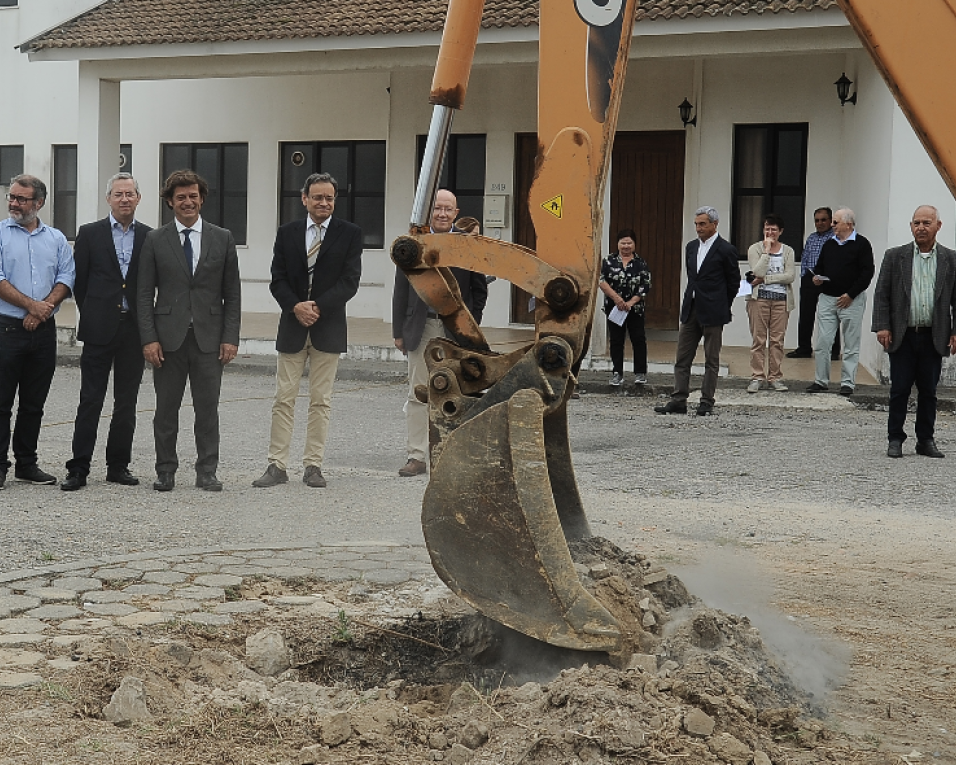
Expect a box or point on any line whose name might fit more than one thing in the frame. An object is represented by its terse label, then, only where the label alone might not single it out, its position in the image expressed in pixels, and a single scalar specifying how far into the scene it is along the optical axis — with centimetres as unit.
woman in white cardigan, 1454
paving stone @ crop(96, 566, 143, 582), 622
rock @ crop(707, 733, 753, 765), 386
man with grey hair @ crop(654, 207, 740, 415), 1305
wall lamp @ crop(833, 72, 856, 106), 1753
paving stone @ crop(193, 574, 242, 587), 616
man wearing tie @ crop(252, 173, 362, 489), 891
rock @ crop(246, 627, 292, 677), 493
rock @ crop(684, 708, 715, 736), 395
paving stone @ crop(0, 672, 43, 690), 462
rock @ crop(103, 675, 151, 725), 427
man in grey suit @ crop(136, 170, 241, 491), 866
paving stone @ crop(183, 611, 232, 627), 551
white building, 1573
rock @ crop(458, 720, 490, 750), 399
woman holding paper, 1444
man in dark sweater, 1430
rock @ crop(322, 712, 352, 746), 409
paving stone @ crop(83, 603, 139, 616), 564
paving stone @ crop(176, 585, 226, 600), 593
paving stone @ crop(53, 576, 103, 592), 605
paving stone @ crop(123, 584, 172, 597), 596
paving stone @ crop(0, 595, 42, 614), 564
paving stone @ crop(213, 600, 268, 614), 571
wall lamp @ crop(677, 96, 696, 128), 1875
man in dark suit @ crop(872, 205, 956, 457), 1067
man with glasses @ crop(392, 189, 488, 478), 927
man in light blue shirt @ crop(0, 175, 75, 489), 880
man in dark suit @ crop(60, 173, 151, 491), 885
